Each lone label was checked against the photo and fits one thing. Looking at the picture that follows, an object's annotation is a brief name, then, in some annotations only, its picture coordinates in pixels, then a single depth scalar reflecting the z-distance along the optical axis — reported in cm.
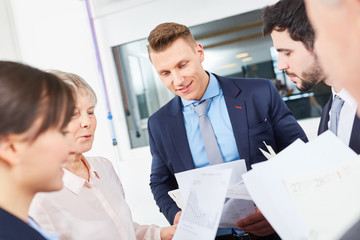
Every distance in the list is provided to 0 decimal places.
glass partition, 256
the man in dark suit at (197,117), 146
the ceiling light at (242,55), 264
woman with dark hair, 60
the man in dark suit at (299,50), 124
